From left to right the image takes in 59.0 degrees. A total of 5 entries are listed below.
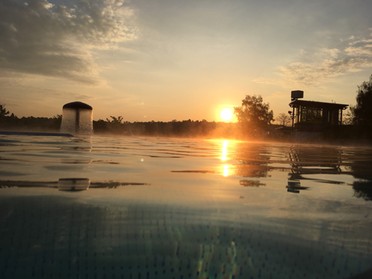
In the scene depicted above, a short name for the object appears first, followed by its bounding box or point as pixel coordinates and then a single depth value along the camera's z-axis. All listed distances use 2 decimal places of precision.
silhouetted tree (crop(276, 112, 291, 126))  50.71
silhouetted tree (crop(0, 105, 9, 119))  39.61
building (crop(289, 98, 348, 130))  33.53
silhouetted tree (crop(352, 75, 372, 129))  29.90
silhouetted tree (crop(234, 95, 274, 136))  46.62
